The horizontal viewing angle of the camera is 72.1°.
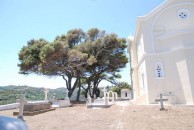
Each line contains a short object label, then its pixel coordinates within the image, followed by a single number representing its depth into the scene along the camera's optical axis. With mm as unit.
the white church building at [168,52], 11231
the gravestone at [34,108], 10316
